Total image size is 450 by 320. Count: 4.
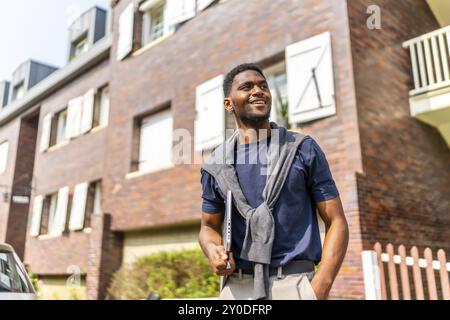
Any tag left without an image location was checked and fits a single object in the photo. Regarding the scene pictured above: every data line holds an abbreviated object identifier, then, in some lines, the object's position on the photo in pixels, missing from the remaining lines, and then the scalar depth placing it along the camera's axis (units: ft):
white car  11.52
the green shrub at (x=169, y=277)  22.79
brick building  20.88
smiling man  4.58
